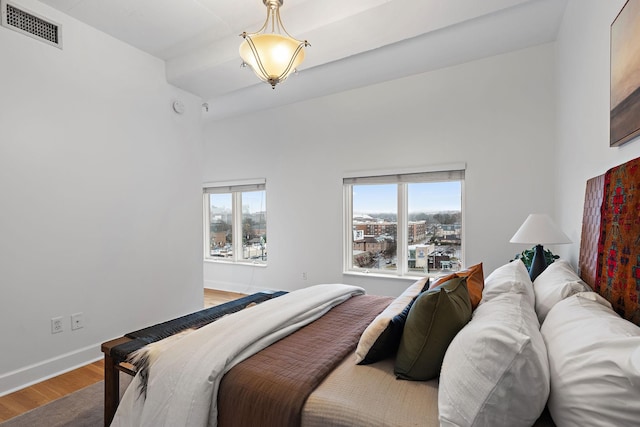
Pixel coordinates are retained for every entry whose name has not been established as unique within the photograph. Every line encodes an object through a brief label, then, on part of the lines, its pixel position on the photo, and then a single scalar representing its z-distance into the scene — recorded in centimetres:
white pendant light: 195
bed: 85
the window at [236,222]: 527
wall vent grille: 237
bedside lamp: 221
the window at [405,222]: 383
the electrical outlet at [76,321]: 271
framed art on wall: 126
